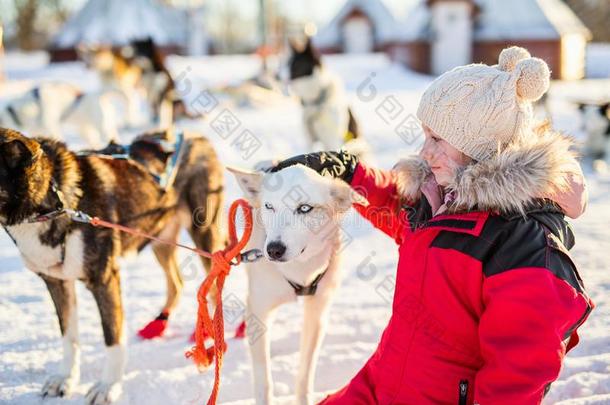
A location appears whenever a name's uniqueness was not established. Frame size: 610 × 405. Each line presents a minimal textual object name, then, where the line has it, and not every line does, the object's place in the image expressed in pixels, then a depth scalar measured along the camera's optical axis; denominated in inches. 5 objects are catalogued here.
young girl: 60.2
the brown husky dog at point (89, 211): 89.8
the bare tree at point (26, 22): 1216.8
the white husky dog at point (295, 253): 77.8
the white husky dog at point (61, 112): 318.7
